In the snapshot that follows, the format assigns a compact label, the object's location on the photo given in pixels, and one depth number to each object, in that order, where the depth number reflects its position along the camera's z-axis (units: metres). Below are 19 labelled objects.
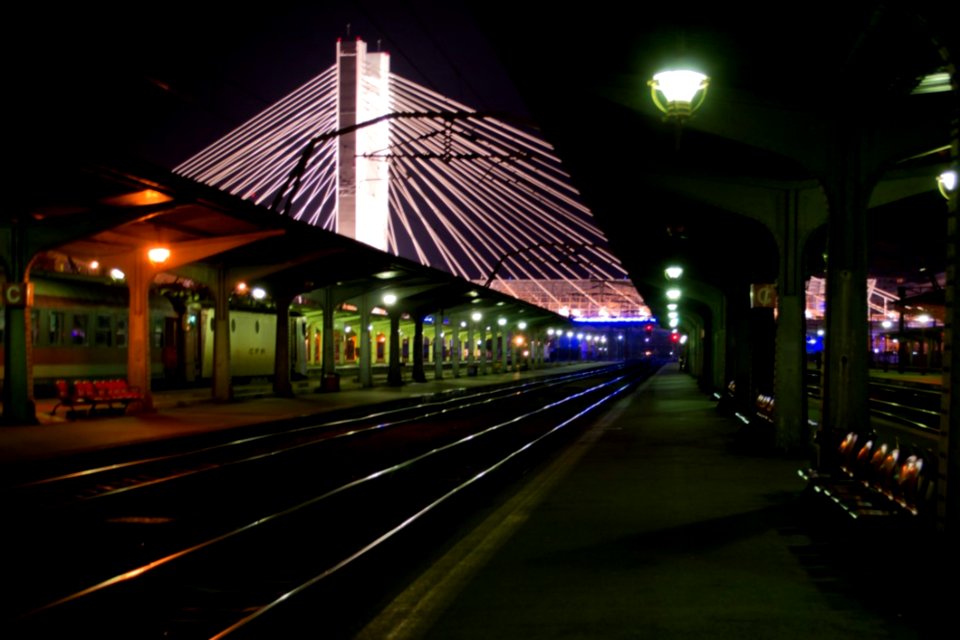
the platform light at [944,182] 11.03
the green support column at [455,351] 51.72
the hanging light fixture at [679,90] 7.96
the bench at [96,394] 20.23
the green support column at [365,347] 35.97
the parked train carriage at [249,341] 33.94
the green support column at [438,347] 46.05
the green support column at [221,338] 25.56
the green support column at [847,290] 9.30
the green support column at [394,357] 39.28
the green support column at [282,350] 29.30
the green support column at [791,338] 13.37
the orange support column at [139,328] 21.20
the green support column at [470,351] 56.50
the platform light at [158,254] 20.45
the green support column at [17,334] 18.05
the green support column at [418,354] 43.25
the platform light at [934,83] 9.28
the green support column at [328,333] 32.97
